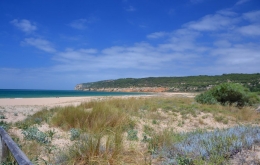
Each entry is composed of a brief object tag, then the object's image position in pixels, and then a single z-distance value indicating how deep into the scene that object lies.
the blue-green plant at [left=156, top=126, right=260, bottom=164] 3.64
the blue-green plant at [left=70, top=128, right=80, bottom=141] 5.86
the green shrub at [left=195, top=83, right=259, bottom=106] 15.52
